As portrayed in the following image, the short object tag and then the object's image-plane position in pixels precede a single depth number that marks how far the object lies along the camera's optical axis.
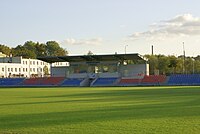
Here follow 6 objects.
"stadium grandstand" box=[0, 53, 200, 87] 82.06
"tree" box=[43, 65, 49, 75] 153.62
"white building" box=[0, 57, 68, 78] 129.88
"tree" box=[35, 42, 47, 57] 169.15
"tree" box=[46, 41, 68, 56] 170.25
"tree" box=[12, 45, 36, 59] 165.25
